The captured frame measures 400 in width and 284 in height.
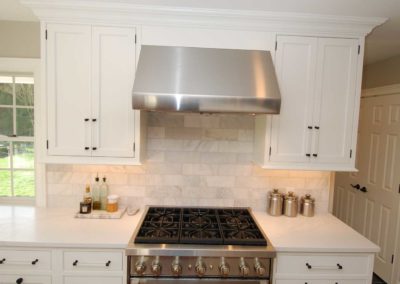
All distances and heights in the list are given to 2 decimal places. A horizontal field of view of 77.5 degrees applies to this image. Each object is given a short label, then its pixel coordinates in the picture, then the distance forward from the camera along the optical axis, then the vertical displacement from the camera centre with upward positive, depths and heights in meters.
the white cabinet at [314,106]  1.82 +0.16
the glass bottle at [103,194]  2.11 -0.63
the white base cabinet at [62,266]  1.59 -0.94
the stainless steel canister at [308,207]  2.11 -0.67
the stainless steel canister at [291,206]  2.08 -0.66
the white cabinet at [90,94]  1.75 +0.18
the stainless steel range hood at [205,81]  1.52 +0.27
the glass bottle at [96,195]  2.11 -0.64
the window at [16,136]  2.22 -0.17
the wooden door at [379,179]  2.70 -0.58
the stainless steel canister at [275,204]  2.09 -0.65
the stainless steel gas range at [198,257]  1.53 -0.84
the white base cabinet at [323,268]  1.63 -0.93
